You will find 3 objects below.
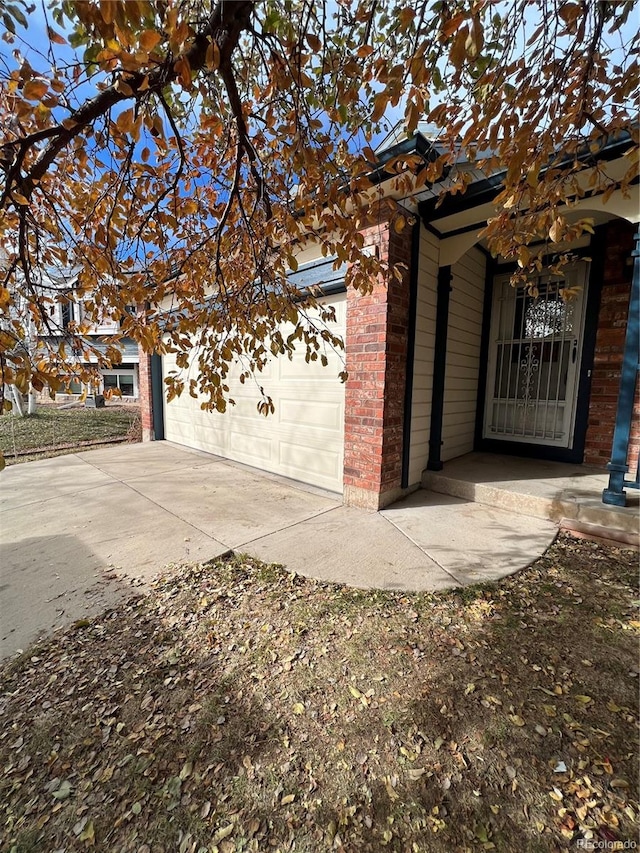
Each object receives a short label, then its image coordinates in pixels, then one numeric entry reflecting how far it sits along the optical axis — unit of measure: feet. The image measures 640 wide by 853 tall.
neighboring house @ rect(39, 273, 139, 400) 56.85
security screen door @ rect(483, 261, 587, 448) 14.78
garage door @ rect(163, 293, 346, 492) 14.06
